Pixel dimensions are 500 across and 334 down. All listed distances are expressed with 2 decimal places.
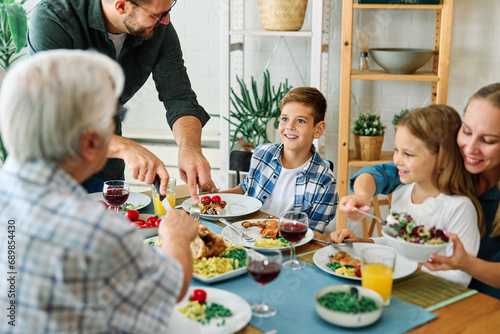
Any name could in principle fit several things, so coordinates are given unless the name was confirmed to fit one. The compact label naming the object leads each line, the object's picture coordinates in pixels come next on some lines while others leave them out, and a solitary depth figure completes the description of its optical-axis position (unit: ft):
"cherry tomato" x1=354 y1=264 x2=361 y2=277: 4.73
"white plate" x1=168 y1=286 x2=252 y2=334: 3.75
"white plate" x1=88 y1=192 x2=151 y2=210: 7.00
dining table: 3.90
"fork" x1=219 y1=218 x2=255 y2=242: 5.65
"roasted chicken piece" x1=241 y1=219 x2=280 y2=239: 5.72
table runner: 3.89
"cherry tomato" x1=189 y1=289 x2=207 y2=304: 4.13
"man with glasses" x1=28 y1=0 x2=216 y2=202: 6.52
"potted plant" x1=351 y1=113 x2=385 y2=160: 10.85
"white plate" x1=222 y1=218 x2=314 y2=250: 5.53
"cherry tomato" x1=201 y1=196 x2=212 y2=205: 6.89
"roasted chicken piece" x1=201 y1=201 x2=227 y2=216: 6.61
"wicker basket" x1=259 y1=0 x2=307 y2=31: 11.00
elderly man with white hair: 2.63
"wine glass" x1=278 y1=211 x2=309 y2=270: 5.00
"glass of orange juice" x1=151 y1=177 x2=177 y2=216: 6.58
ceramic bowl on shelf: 10.41
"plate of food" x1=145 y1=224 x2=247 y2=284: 4.67
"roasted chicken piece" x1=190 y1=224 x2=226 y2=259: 4.95
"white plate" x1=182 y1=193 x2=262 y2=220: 6.52
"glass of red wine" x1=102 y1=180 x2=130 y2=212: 6.27
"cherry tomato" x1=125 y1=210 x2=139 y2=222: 6.09
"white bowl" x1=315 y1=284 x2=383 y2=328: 3.81
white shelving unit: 10.99
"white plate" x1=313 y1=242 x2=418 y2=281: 4.75
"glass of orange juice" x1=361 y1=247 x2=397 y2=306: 4.20
